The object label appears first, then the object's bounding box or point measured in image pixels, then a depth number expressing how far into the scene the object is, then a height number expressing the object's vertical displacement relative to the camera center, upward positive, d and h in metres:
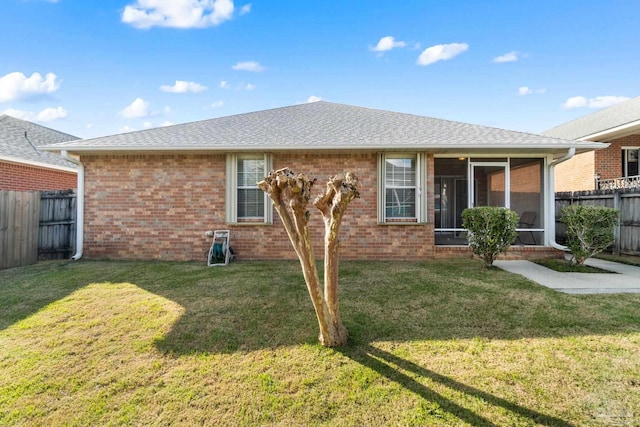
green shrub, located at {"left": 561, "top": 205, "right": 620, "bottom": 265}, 6.18 -0.09
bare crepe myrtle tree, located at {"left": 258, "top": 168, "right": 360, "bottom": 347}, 2.46 -0.01
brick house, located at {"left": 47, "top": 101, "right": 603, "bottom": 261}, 7.54 +0.58
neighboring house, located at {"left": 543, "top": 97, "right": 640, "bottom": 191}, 11.12 +2.74
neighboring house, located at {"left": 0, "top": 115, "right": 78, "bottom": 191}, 9.95 +1.92
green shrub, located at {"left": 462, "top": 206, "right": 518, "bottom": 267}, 6.25 -0.16
